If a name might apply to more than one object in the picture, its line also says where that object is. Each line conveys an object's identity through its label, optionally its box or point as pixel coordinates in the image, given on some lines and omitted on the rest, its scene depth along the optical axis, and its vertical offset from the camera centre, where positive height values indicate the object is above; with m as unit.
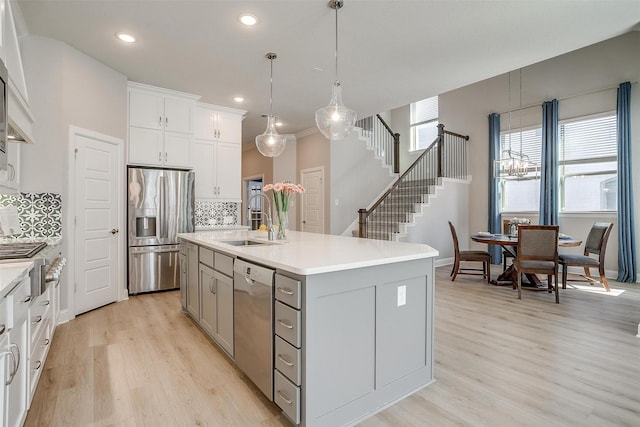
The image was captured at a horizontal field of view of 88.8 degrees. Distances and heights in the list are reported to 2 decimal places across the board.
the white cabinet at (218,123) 5.50 +1.51
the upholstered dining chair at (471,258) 5.32 -0.77
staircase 6.74 +0.69
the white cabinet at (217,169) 5.45 +0.70
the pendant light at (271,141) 3.99 +0.84
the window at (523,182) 6.41 +0.61
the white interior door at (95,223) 3.69 -0.16
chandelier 5.32 +0.71
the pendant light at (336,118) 3.01 +0.86
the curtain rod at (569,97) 5.51 +2.07
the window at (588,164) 5.54 +0.84
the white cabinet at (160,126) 4.58 +1.23
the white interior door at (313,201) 7.09 +0.21
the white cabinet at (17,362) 1.38 -0.70
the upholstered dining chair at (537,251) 4.15 -0.52
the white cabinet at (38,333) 1.84 -0.79
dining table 4.55 -0.46
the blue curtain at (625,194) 5.18 +0.28
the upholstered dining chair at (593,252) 4.52 -0.63
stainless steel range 1.89 -0.32
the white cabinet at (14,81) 2.05 +0.93
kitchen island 1.68 -0.67
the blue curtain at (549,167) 5.96 +0.81
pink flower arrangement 3.01 +0.12
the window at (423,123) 8.76 +2.40
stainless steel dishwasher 1.91 -0.71
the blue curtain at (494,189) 6.85 +0.46
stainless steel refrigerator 4.44 -0.18
